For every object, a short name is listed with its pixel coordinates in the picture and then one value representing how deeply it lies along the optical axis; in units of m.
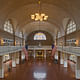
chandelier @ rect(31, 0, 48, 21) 9.36
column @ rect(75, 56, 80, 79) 9.55
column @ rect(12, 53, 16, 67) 15.30
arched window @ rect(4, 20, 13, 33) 15.91
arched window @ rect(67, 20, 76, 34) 15.85
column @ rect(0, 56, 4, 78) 9.90
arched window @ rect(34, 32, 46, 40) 31.50
